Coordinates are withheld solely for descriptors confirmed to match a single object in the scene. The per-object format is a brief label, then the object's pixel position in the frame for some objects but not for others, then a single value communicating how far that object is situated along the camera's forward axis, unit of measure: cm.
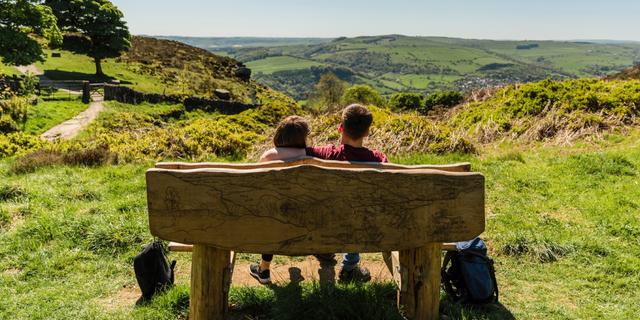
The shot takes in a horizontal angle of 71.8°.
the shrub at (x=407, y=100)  3091
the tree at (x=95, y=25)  3756
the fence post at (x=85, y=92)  2655
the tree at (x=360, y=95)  4159
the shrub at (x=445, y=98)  2461
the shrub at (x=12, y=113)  1620
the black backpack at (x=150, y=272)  445
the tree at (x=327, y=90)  4981
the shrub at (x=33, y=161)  915
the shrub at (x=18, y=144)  1187
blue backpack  422
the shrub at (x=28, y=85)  2344
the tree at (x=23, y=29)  2264
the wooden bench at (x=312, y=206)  308
